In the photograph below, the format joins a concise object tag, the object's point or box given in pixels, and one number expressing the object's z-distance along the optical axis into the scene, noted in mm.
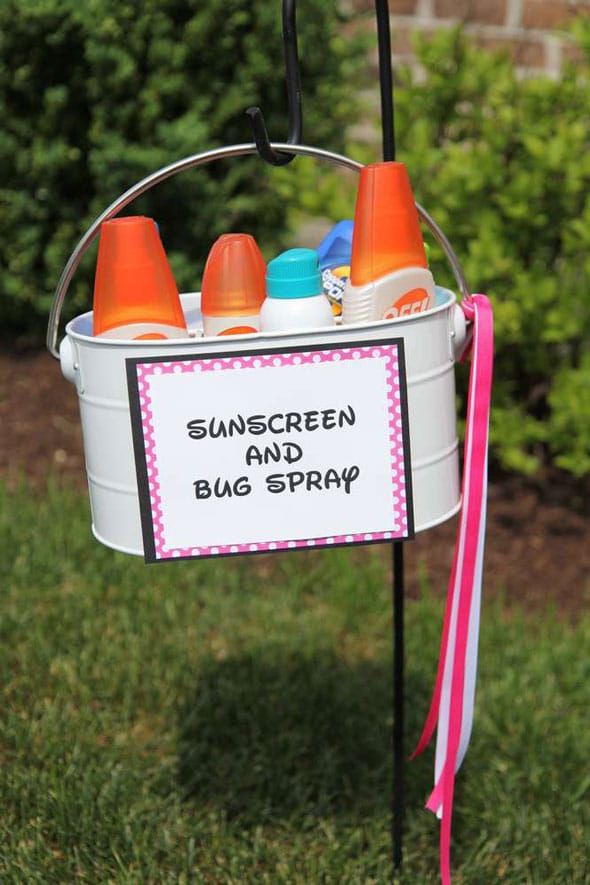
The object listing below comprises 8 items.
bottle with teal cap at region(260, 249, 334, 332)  1703
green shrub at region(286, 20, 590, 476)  2526
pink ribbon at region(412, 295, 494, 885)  1779
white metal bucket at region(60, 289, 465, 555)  1685
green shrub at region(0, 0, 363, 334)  2761
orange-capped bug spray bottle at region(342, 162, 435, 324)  1705
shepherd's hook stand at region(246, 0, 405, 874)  1746
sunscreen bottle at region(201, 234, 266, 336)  1735
